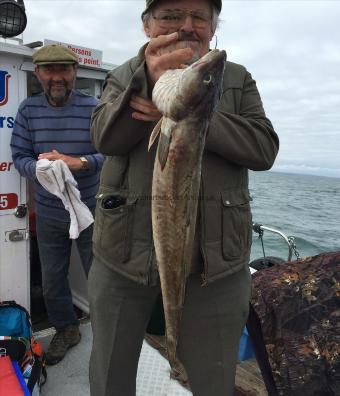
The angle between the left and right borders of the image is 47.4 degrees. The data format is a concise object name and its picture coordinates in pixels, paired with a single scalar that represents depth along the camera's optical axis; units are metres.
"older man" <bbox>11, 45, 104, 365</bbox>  3.39
